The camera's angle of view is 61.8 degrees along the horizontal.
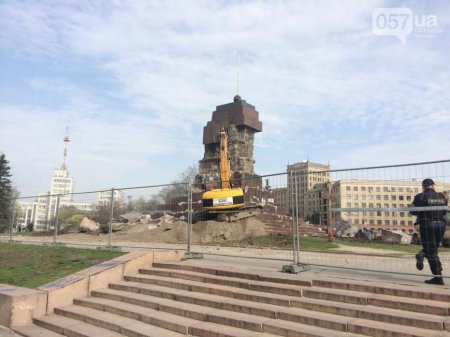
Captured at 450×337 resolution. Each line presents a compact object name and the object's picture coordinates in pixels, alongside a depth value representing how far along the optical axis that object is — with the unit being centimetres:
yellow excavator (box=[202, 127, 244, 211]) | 1712
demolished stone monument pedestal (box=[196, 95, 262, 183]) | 3184
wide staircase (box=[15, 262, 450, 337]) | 475
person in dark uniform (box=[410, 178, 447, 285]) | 605
